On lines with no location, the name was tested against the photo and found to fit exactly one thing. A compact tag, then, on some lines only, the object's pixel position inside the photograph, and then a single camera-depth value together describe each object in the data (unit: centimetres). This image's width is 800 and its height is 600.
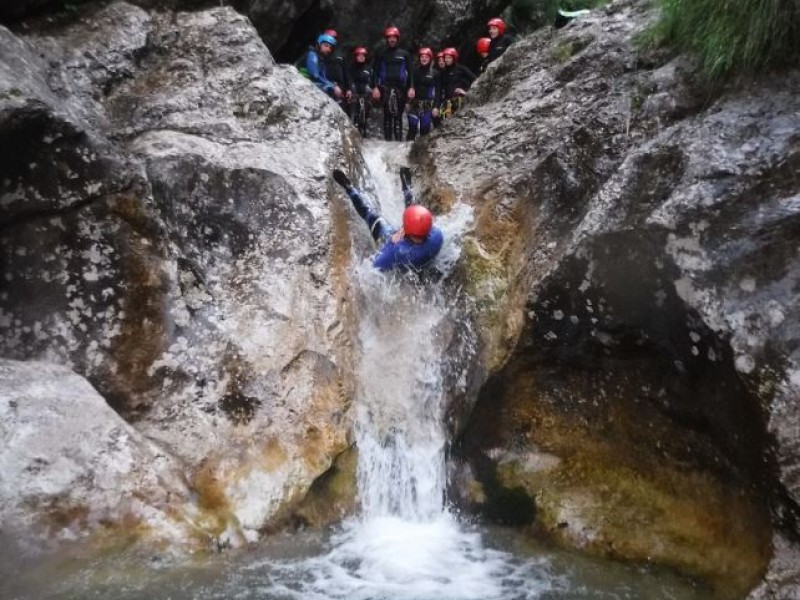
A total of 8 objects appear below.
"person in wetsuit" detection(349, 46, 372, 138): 1352
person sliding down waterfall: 716
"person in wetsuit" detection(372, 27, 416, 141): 1309
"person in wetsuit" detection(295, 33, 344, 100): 1177
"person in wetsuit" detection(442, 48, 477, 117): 1311
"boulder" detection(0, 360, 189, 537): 466
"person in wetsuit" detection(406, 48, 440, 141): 1295
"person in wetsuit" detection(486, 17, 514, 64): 1288
